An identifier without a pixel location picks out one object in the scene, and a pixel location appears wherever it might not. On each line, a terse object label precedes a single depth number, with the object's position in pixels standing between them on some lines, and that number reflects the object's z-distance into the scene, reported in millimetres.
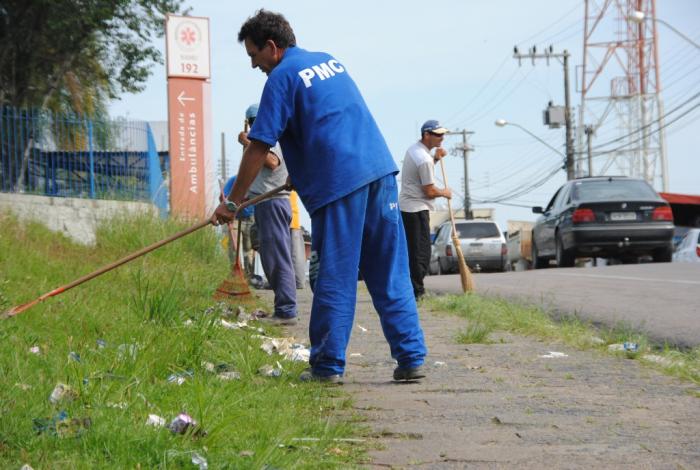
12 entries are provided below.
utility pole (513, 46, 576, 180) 81926
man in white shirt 17697
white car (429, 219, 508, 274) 51706
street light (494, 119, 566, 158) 83385
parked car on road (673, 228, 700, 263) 41421
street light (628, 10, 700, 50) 43027
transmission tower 76046
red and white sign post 36157
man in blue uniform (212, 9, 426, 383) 9216
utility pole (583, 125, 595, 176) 89819
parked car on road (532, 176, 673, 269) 32935
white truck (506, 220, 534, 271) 59932
